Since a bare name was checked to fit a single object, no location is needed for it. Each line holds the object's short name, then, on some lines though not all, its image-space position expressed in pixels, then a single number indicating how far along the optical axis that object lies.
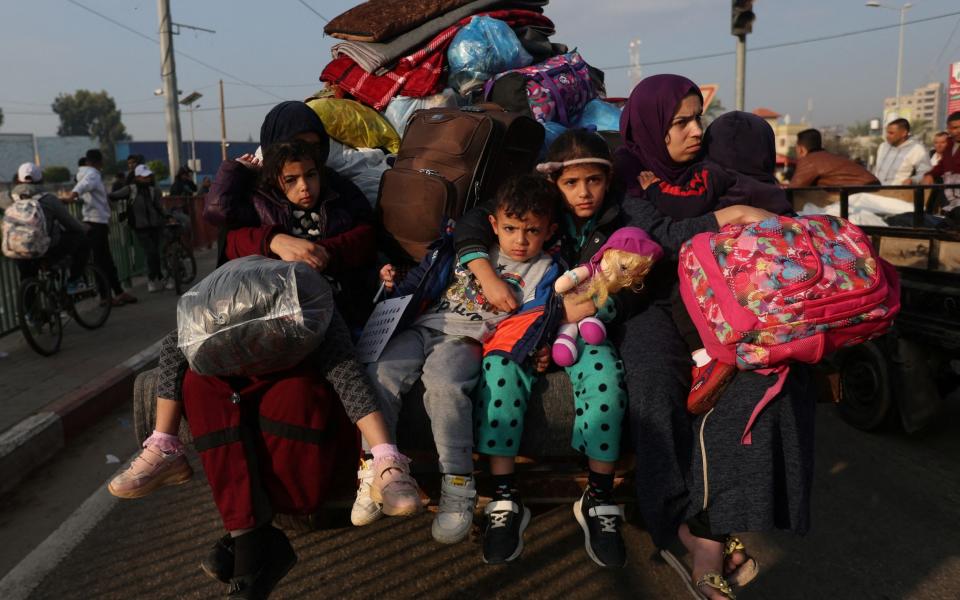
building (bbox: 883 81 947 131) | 135.38
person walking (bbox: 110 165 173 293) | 10.11
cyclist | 6.83
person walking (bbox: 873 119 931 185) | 8.07
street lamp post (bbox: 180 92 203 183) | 22.94
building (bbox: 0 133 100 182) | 65.44
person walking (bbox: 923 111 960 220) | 6.99
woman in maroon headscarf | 2.16
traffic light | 9.75
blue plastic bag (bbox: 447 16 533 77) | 4.52
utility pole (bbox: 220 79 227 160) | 54.26
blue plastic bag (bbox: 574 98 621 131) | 4.64
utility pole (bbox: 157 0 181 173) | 16.48
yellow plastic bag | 4.09
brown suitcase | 3.13
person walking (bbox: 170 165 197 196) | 15.93
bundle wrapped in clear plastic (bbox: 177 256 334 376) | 2.03
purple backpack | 4.35
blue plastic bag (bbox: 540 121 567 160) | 4.09
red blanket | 4.63
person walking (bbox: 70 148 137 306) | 8.93
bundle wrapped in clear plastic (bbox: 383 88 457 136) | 4.48
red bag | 2.07
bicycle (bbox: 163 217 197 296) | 10.50
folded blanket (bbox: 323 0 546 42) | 4.73
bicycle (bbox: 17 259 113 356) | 6.53
